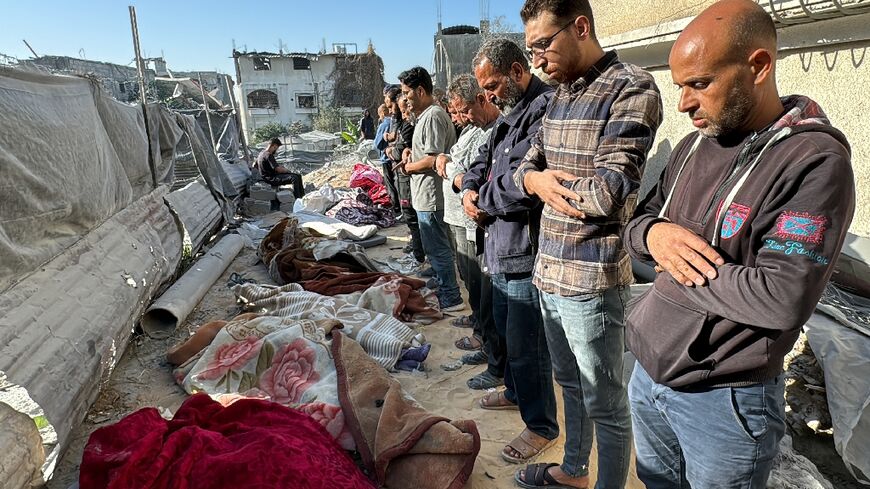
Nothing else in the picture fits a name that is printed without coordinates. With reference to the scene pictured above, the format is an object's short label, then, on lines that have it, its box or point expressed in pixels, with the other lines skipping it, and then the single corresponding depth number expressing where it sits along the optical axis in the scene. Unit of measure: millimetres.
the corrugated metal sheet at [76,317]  2512
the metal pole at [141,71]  6031
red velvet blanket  1957
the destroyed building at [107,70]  17266
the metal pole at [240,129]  13359
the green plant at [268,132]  26172
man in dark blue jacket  2236
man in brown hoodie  1043
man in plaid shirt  1651
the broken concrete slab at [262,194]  9695
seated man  10305
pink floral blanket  2807
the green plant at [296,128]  28016
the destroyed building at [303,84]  27844
